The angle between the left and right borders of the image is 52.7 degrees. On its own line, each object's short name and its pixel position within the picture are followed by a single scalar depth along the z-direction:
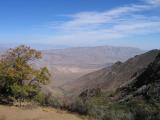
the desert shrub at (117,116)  8.36
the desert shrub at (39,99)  10.48
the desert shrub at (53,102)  10.11
